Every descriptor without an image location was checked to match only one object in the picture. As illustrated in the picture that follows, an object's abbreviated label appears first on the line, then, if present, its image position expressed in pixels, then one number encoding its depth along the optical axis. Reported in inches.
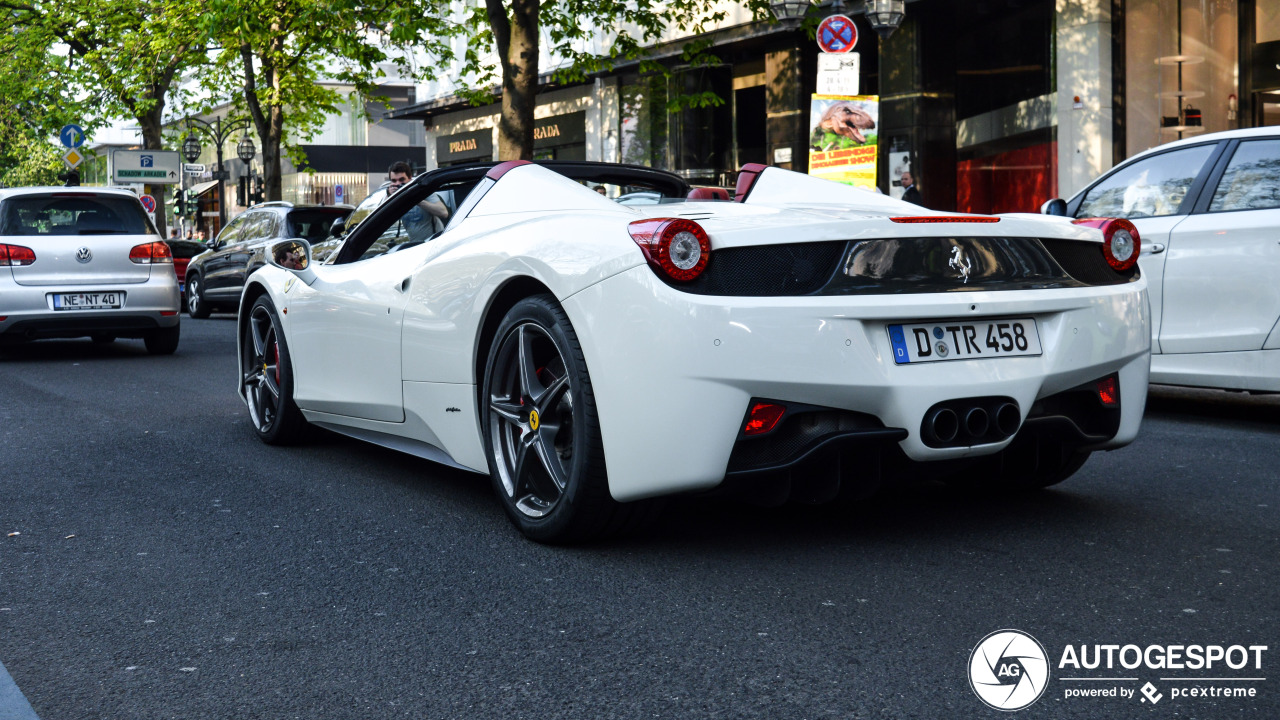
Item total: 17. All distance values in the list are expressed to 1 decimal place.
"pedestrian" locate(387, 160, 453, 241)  197.8
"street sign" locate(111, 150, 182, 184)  1406.3
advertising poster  480.4
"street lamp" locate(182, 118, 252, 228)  1445.3
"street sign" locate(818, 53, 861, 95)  482.9
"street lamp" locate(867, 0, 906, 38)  547.2
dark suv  610.5
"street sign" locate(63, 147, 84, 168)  1135.8
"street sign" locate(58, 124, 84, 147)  1137.4
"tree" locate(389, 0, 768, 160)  641.0
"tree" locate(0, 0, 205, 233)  1169.4
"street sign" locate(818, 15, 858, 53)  488.7
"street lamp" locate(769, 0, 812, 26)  577.9
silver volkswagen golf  451.8
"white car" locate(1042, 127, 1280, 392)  251.1
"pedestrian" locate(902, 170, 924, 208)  581.5
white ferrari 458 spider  139.2
